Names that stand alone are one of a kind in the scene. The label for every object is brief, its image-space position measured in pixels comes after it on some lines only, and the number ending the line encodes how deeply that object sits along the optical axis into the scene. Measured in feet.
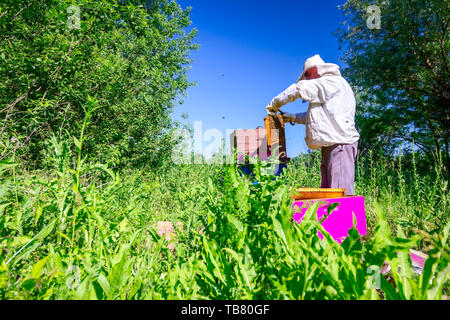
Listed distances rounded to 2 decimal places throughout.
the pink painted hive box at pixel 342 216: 6.93
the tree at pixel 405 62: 25.82
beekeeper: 12.10
